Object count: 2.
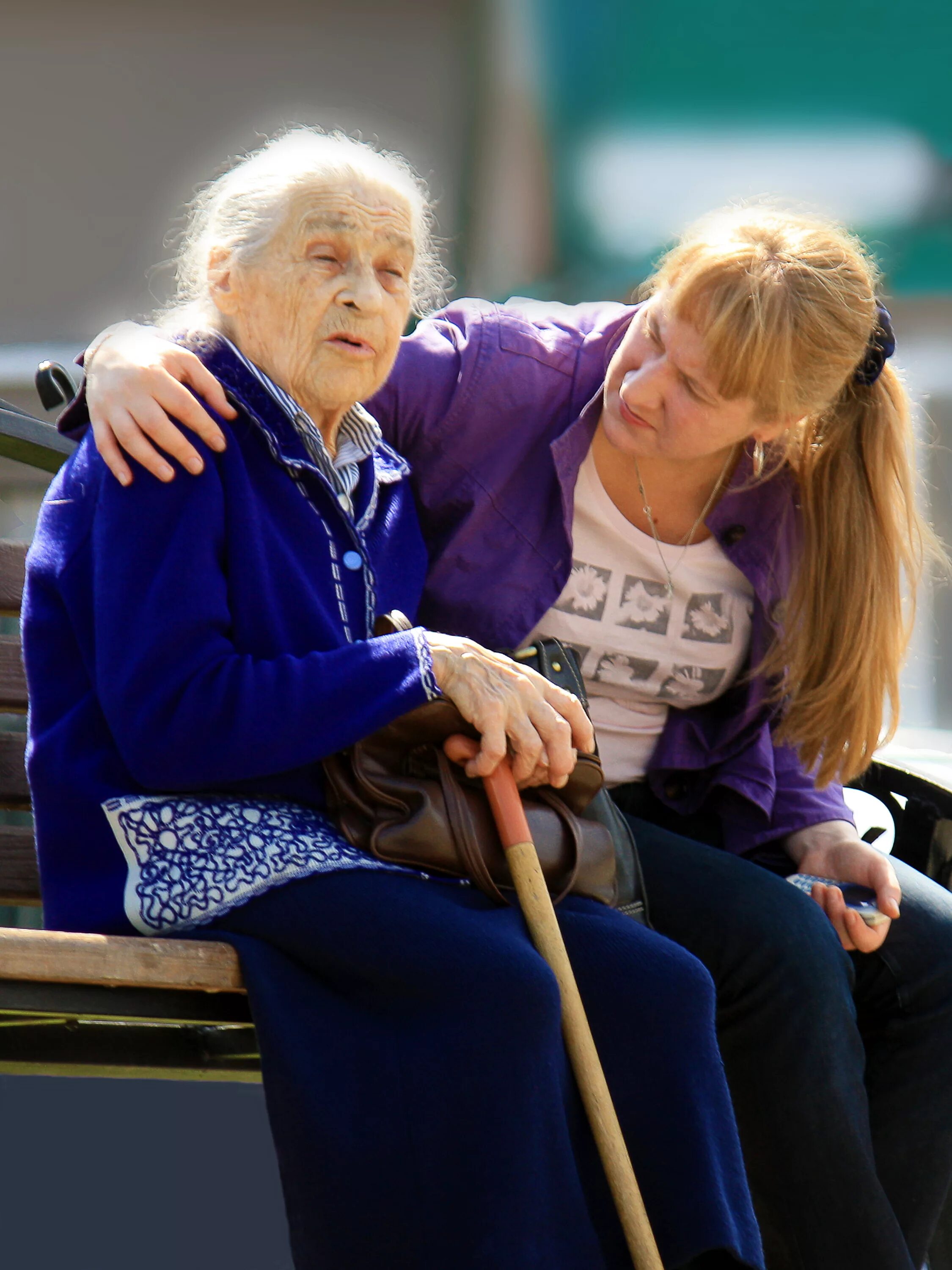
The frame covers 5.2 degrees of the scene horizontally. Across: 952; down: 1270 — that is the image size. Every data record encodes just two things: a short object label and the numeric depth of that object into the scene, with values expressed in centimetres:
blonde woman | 780
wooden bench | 748
